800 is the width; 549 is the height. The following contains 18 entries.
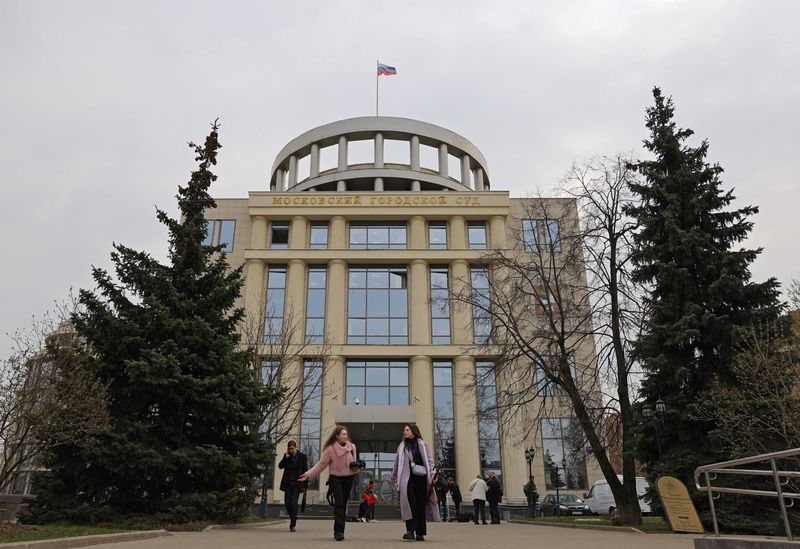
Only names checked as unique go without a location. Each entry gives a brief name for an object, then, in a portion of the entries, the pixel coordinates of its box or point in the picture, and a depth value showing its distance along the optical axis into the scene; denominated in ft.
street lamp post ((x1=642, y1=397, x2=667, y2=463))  52.95
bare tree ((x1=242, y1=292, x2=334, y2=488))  83.51
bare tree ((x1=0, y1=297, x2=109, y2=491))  39.99
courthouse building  120.78
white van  89.92
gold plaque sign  38.93
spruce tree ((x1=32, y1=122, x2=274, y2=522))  42.32
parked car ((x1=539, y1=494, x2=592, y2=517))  104.52
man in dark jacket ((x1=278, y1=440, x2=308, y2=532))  41.70
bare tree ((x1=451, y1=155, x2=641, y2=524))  57.72
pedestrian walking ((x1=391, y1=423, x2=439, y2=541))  30.40
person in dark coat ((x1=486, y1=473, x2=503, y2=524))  69.15
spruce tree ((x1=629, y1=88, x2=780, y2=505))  53.47
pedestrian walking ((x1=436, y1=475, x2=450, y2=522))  79.46
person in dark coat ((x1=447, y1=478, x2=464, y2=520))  80.69
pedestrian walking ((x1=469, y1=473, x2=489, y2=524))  67.31
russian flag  151.74
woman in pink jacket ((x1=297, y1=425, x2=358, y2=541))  30.89
